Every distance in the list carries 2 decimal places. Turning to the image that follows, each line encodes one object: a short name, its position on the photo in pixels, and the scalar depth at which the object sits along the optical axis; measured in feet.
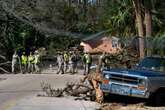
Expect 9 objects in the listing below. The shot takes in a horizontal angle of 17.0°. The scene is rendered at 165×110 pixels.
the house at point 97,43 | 253.85
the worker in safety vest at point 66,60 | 129.72
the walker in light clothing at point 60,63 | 127.95
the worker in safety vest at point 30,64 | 130.72
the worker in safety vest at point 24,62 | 131.34
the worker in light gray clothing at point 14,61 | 129.70
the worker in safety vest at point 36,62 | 129.83
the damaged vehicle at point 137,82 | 59.93
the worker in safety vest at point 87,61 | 122.68
